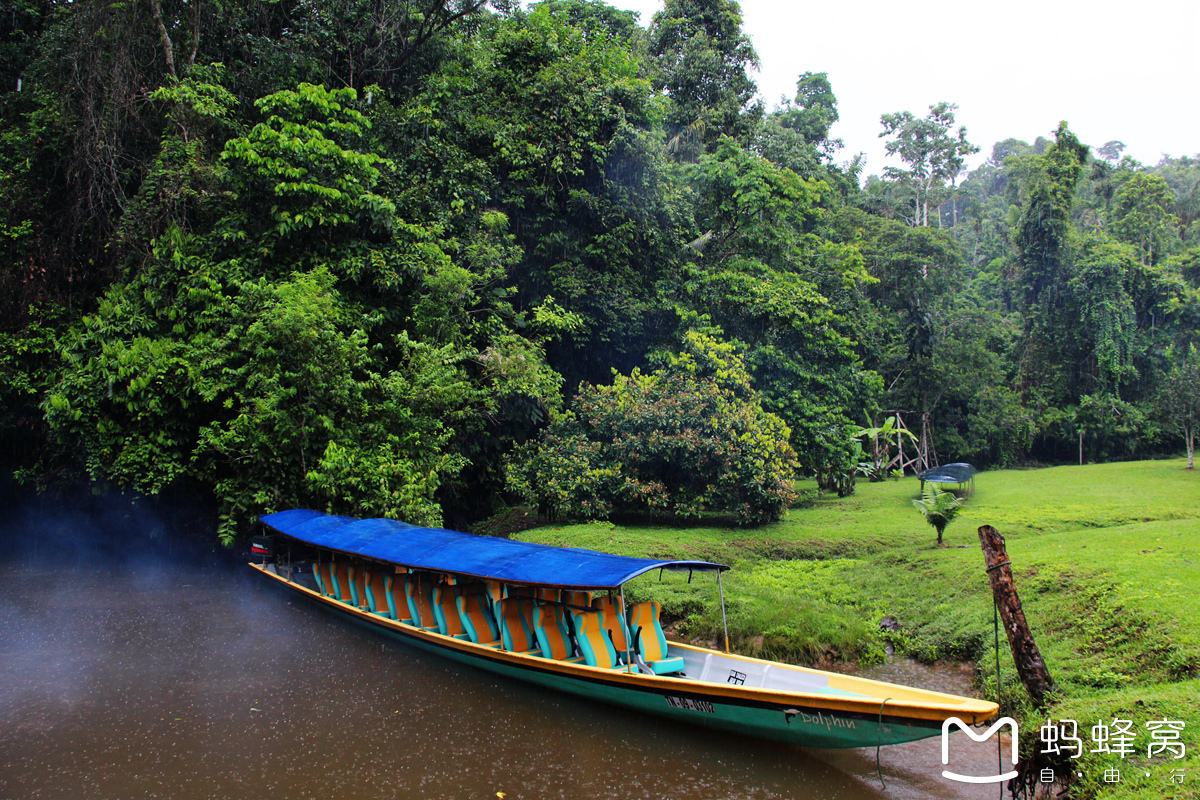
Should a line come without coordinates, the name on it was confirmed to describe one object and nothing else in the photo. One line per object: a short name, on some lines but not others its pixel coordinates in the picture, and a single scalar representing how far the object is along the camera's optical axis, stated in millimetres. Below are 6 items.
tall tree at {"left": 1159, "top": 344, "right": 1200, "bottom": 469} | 22156
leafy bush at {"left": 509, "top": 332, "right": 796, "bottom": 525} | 14734
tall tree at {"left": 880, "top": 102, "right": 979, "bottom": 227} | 39250
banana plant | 23288
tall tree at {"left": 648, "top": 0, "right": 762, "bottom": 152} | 24641
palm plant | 12328
